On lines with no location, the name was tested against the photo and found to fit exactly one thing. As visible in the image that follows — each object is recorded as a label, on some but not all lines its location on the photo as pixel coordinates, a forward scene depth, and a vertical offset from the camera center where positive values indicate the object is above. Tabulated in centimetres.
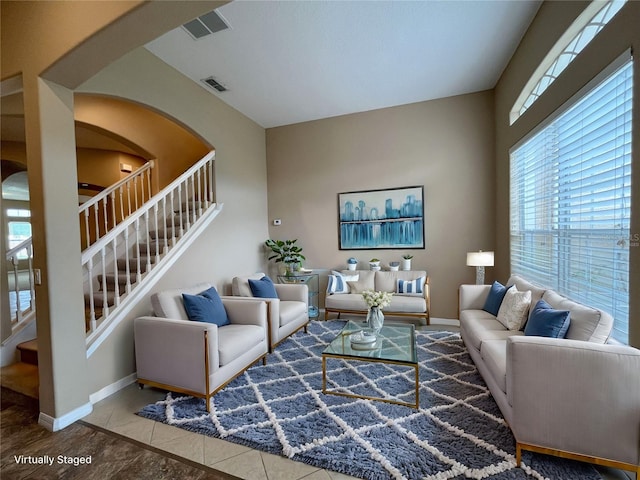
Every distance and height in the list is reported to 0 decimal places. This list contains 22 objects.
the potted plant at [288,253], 511 -38
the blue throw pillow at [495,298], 314 -80
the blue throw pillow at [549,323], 198 -69
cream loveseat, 410 -94
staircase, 267 -27
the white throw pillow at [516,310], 265 -79
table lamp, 372 -42
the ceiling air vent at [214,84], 372 +199
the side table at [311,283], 481 -88
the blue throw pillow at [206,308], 278 -73
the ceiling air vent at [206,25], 259 +195
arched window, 199 +147
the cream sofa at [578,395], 151 -94
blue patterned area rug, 169 -140
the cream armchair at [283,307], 331 -97
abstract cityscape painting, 460 +18
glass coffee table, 231 -105
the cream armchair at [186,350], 233 -101
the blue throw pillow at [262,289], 370 -73
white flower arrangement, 286 -69
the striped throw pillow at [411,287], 429 -87
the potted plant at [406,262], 459 -53
